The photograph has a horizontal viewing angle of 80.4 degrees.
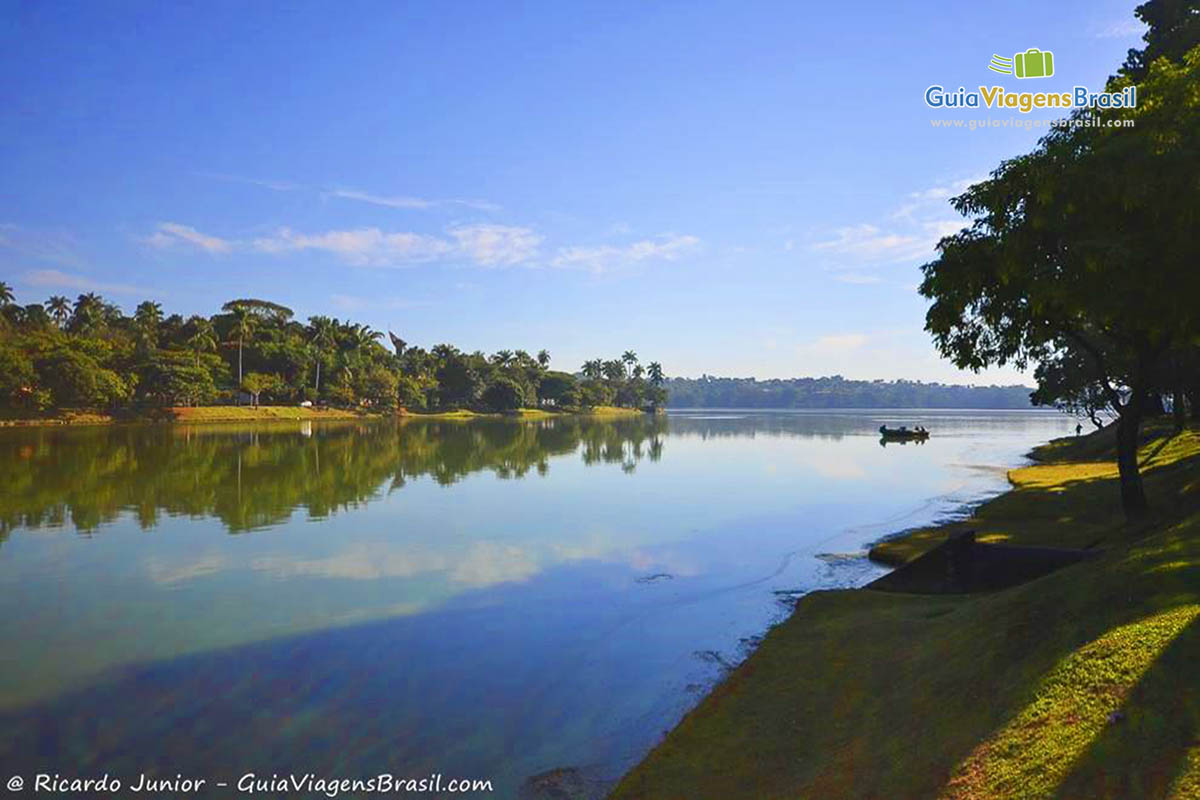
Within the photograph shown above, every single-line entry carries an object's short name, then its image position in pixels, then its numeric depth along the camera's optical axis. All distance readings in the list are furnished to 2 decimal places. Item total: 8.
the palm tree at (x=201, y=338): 128.88
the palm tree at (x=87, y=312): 139.12
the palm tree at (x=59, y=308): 154.62
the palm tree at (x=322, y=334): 157.38
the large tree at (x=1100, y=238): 14.65
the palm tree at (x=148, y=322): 126.12
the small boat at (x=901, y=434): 96.12
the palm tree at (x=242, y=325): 137.88
